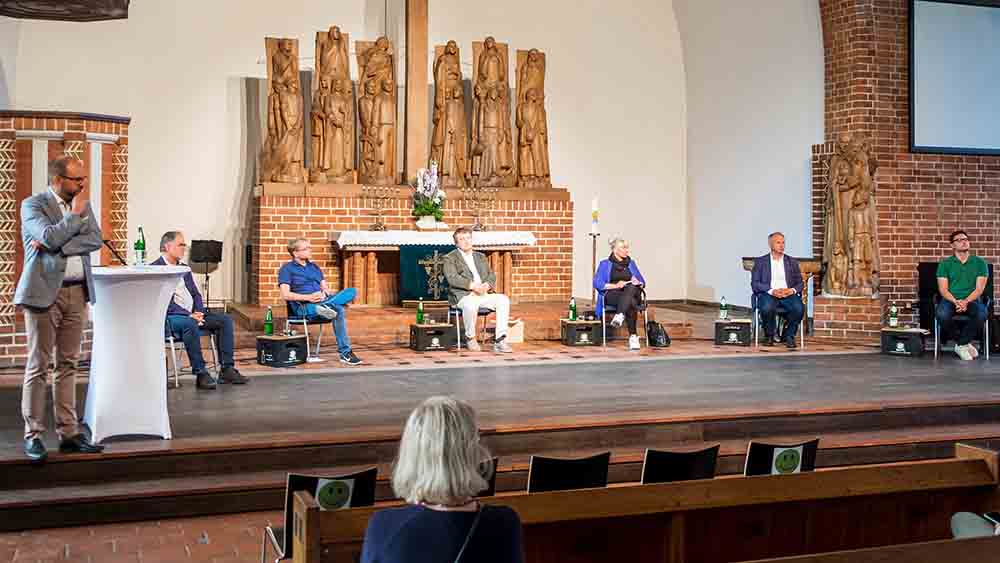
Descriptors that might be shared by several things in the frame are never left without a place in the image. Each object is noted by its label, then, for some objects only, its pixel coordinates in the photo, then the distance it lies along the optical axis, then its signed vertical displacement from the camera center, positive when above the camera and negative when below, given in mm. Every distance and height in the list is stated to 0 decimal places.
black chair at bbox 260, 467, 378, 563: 3326 -700
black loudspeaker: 11766 +221
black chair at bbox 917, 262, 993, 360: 9070 -206
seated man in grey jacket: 9211 -130
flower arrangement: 11555 +802
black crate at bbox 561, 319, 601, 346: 9773 -552
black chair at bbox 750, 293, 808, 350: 9704 -414
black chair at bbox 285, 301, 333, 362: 8336 -377
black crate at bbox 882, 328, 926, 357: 9125 -597
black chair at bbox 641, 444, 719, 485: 3812 -688
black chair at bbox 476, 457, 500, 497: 3550 -715
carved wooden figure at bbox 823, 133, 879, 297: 10039 +486
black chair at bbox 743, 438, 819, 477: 3949 -684
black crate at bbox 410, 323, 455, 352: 9188 -552
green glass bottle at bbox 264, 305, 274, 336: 8531 -403
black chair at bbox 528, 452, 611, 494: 3721 -701
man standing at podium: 4727 -81
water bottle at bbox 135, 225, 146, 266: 5769 +112
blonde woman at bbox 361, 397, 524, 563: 2207 -489
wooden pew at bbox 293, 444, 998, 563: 3018 -715
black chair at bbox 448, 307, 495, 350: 9234 -369
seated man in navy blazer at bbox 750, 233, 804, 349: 9555 -92
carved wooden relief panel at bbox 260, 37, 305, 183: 11555 +1690
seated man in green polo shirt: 8930 -136
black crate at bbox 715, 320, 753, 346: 9750 -551
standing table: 5195 -404
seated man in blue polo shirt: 8227 -176
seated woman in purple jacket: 9453 -108
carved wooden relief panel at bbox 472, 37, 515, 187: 12281 +1794
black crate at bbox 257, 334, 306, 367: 8164 -588
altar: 10883 +146
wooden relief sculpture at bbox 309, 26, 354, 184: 11664 +1760
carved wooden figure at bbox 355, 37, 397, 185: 11898 +1772
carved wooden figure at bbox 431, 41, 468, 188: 12211 +1698
